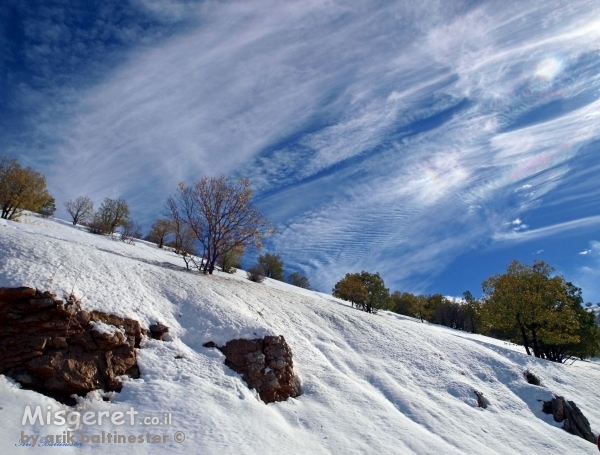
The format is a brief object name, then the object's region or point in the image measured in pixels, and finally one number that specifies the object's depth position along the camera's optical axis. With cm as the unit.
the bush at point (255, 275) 3817
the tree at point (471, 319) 6962
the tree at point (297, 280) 6700
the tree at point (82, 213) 4428
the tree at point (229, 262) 3533
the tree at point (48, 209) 3992
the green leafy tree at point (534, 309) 3032
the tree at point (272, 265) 5869
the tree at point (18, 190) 3000
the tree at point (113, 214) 4334
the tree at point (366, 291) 5091
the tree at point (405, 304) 7250
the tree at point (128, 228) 4326
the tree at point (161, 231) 4569
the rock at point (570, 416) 1759
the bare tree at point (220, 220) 2566
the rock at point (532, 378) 2177
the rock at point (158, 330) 1246
